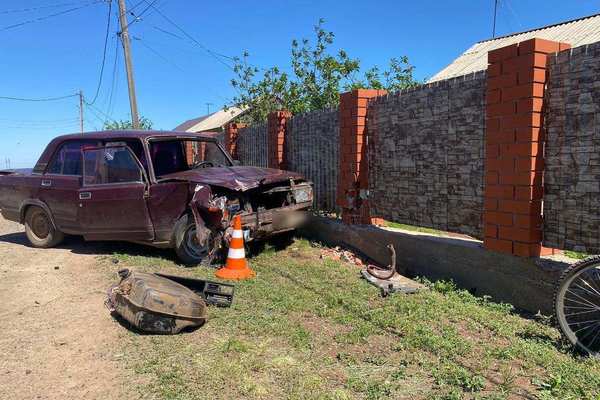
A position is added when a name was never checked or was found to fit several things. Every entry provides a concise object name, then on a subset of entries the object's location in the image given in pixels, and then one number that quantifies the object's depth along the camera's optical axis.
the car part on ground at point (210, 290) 4.72
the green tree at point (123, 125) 33.34
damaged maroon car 6.19
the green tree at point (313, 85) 14.27
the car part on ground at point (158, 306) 4.03
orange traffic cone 5.75
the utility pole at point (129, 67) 19.06
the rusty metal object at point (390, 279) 5.08
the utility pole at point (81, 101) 57.81
